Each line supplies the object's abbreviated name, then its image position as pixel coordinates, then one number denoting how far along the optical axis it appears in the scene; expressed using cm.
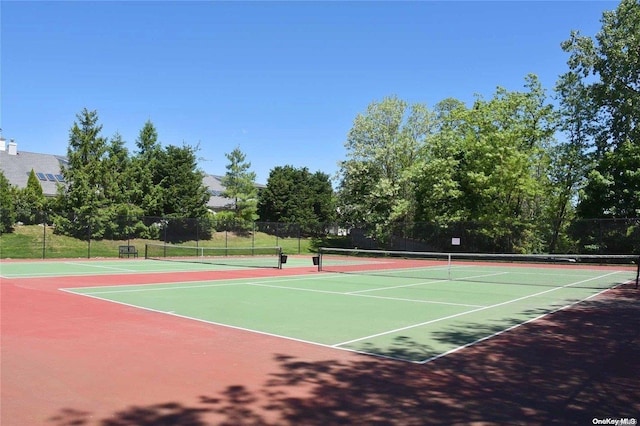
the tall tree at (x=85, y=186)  3469
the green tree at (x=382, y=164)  4338
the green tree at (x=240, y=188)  5284
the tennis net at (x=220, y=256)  2998
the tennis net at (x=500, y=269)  2017
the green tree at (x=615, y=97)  3356
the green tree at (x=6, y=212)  3114
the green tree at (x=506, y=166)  3650
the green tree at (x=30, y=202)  3295
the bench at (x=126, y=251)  3238
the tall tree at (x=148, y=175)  4112
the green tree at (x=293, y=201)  5619
